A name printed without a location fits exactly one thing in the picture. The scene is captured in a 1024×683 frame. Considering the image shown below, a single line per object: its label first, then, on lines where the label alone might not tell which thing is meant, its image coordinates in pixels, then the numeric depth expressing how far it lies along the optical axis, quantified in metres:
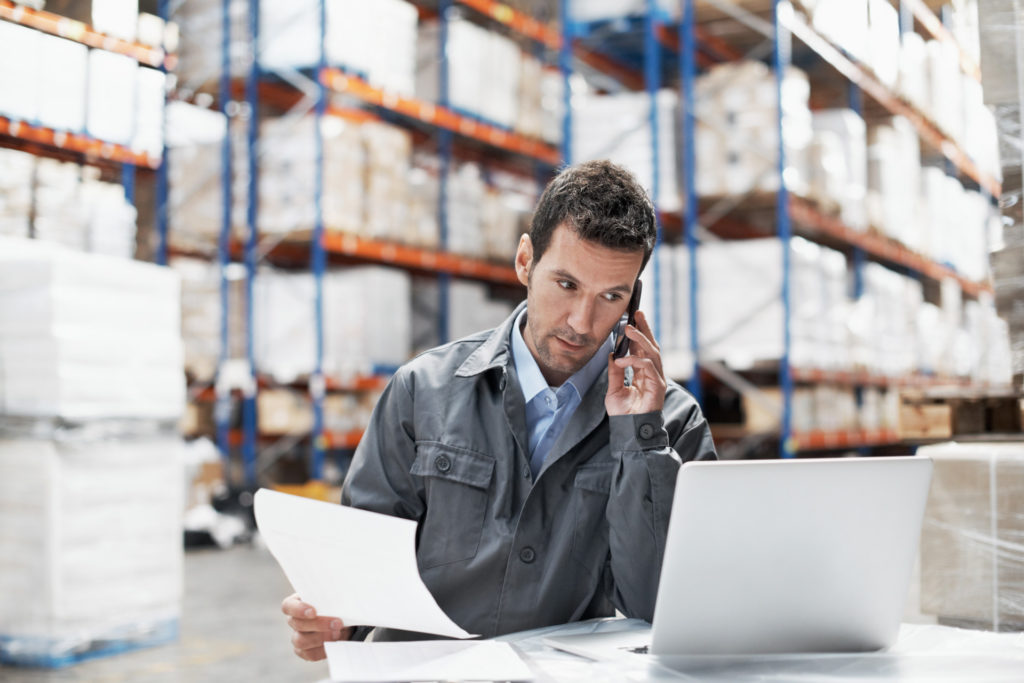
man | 1.67
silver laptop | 1.18
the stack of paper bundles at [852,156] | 6.62
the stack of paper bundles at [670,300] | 6.05
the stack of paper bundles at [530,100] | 8.19
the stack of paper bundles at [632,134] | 6.12
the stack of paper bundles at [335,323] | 6.71
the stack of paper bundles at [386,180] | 6.78
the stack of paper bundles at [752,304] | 5.80
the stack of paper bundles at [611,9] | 6.33
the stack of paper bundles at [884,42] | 7.37
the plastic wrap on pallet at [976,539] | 2.28
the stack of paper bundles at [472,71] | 7.50
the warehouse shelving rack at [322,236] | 6.48
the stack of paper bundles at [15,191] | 4.32
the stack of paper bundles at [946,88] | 8.55
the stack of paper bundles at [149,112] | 5.00
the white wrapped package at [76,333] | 3.61
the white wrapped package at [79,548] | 3.55
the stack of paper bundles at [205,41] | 7.09
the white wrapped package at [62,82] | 4.35
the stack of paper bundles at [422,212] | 7.22
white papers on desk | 1.13
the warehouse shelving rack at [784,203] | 5.79
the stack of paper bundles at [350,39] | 6.61
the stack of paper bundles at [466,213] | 7.61
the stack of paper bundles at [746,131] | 5.87
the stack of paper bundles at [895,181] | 7.25
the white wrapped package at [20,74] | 3.95
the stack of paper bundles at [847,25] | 6.57
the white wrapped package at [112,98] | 4.66
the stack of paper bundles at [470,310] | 7.73
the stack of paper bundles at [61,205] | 4.51
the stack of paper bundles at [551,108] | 8.52
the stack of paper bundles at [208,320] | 7.04
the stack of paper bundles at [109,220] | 4.86
